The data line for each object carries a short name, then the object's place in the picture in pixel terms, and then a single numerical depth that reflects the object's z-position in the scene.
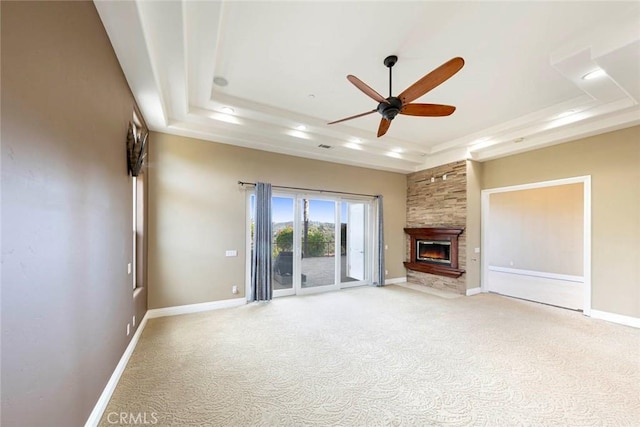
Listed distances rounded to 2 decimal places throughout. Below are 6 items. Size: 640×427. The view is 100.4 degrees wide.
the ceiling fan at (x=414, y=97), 2.42
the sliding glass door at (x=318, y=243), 5.75
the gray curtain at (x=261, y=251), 5.20
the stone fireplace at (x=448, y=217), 6.04
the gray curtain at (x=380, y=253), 6.80
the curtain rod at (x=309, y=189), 5.25
